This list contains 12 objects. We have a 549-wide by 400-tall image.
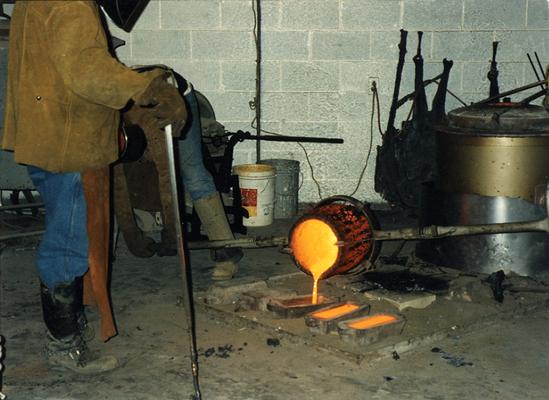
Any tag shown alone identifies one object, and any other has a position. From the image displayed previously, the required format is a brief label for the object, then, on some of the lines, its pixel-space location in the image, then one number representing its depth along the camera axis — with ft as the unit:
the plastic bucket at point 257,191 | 22.82
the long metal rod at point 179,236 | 11.87
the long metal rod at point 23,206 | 20.24
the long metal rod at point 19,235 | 19.17
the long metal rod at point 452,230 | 14.96
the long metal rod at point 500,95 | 17.61
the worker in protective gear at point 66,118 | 11.23
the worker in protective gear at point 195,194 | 16.62
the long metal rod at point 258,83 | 24.48
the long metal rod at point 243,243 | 15.81
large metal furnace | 16.97
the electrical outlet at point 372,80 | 24.91
